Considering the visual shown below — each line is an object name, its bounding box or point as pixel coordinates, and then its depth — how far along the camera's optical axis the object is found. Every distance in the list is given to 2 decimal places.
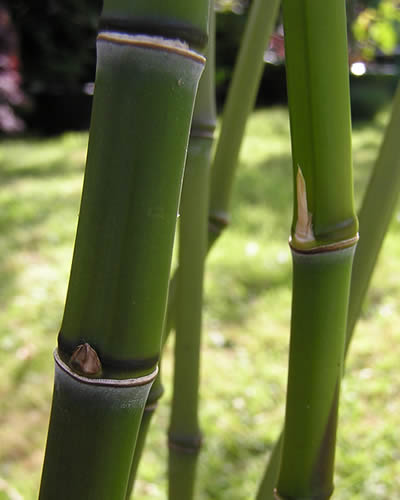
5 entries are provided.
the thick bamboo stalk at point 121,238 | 0.32
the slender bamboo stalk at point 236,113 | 0.63
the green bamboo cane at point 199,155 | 0.57
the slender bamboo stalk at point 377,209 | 0.50
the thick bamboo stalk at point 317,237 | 0.36
